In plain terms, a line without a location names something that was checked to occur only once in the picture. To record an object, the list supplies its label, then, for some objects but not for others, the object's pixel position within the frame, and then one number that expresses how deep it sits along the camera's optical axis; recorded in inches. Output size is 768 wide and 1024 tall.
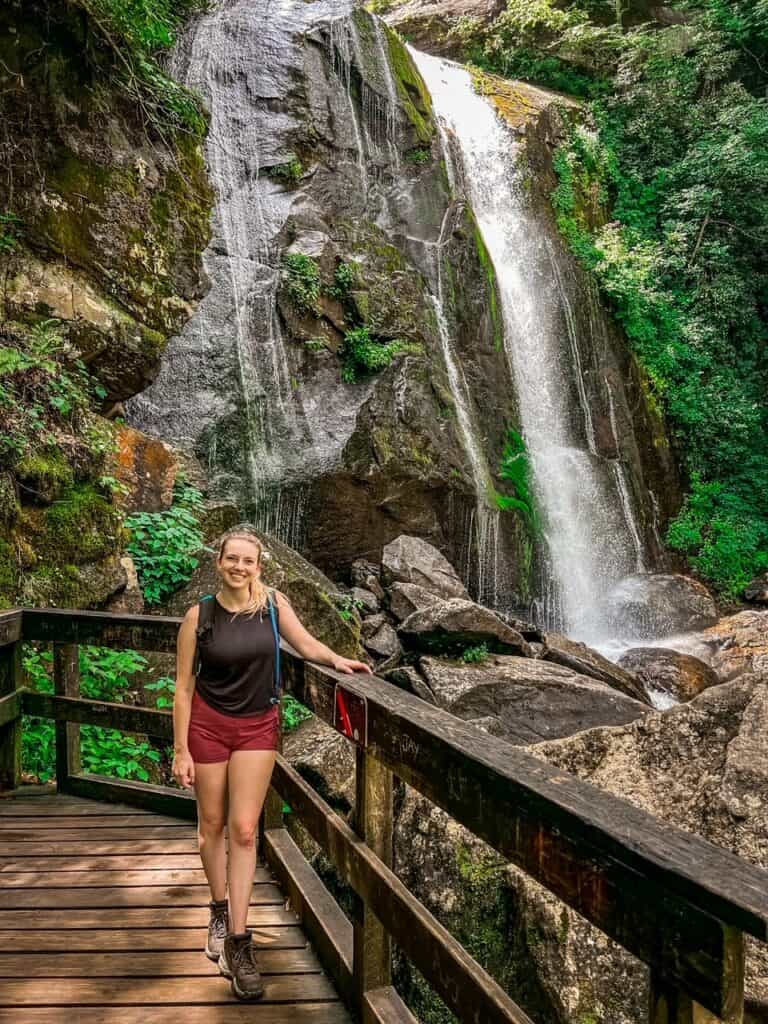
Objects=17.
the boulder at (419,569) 442.0
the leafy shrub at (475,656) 369.1
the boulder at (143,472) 320.5
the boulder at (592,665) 404.8
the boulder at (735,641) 466.3
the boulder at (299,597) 298.7
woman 102.7
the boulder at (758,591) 649.6
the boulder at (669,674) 437.4
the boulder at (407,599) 410.0
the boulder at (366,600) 416.2
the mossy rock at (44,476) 245.4
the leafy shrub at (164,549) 301.6
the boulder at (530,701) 325.1
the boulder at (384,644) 375.9
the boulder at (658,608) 568.4
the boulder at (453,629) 376.8
